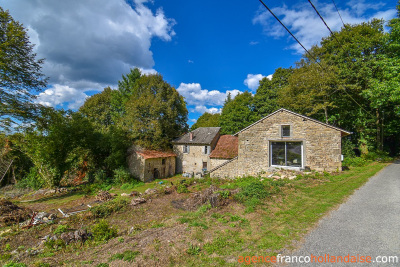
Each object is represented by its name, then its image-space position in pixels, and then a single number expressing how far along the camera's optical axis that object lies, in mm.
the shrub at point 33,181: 16880
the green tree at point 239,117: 29109
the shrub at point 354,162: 14952
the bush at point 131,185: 17650
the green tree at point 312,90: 18984
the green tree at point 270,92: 27656
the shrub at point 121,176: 18891
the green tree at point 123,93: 30672
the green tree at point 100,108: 30444
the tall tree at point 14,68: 11301
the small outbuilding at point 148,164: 20281
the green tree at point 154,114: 23250
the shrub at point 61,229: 6629
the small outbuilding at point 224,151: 21094
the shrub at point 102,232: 5202
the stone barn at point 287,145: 11766
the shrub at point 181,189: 11665
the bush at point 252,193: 6793
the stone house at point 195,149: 23328
